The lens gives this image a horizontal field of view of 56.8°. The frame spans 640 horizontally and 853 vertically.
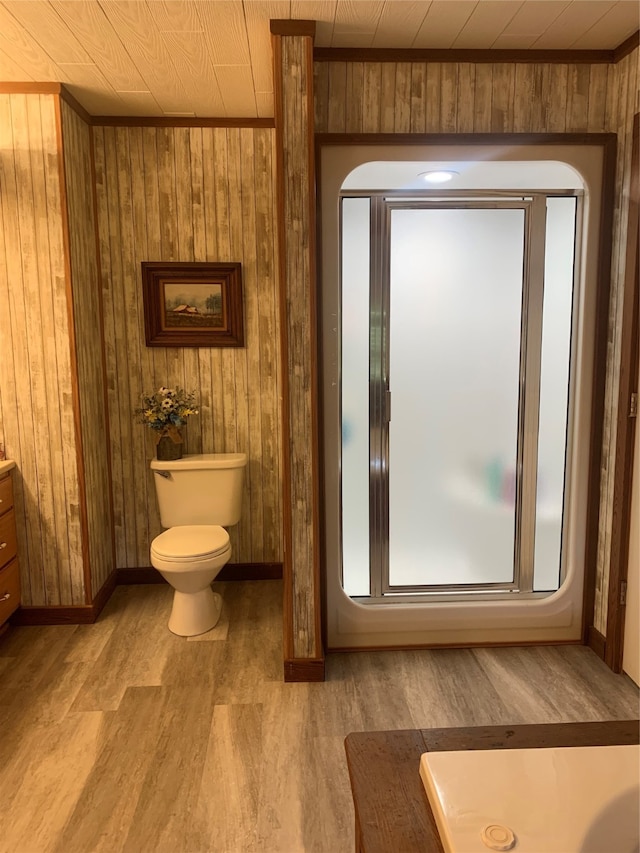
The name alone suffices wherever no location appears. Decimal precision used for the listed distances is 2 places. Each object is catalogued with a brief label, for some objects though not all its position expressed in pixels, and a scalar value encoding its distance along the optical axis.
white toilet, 2.83
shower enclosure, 2.72
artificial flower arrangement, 3.18
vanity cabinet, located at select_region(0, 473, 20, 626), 2.74
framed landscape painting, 3.24
